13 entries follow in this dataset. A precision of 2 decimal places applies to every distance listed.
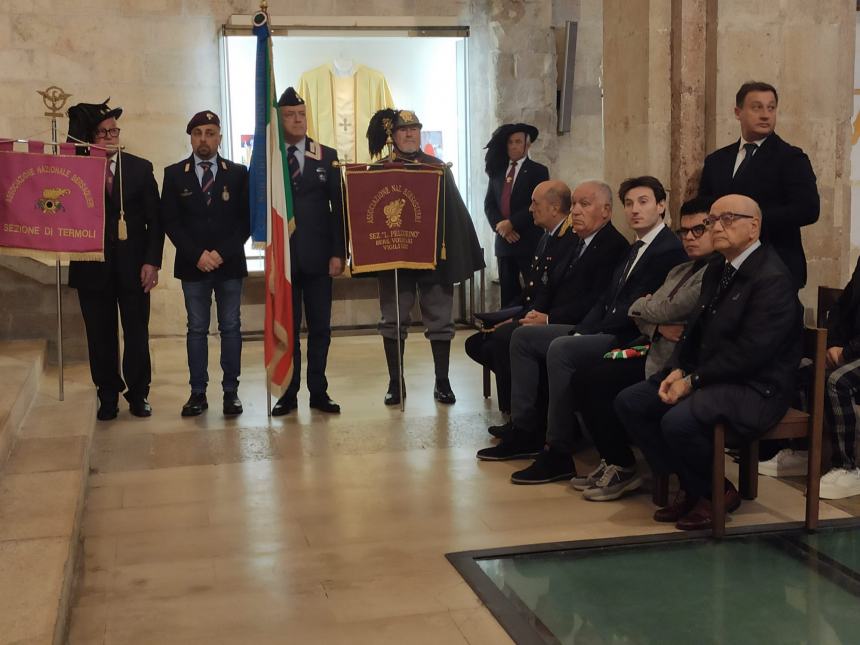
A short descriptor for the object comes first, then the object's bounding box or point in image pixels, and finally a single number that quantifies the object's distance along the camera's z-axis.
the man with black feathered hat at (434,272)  6.29
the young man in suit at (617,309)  4.71
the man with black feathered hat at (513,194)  7.57
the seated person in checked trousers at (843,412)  4.47
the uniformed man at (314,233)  6.12
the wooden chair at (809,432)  3.96
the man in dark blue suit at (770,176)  4.95
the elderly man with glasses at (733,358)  3.93
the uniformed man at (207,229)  6.06
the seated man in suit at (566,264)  5.15
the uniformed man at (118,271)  6.02
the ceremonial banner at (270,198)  5.88
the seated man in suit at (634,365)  4.38
